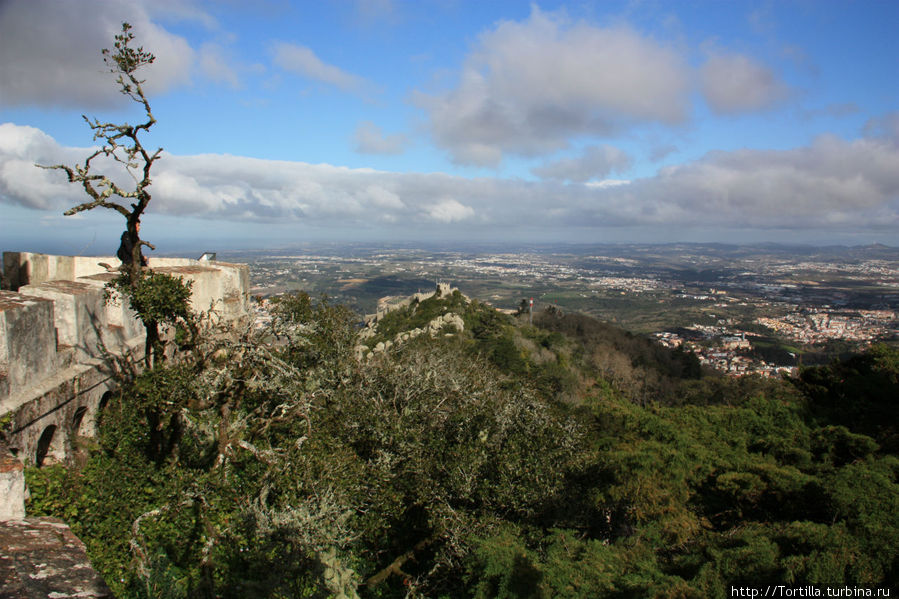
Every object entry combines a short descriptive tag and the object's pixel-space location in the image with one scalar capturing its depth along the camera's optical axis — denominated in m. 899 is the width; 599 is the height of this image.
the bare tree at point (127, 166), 6.16
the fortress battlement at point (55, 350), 5.51
